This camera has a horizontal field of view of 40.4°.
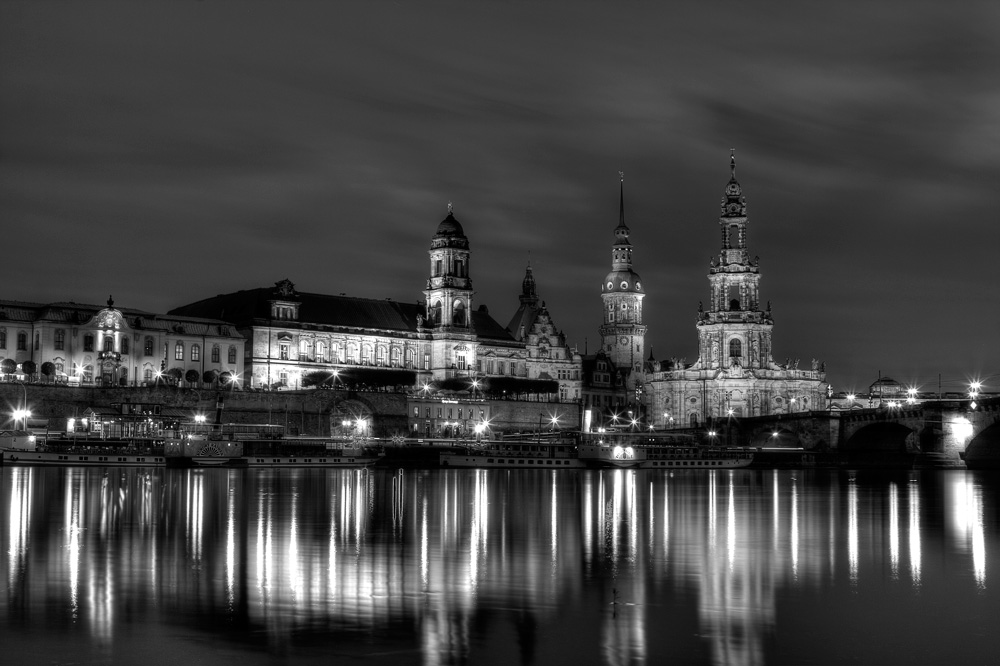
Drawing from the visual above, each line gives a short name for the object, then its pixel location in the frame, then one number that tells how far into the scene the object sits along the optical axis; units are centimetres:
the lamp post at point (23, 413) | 10919
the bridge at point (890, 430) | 11694
